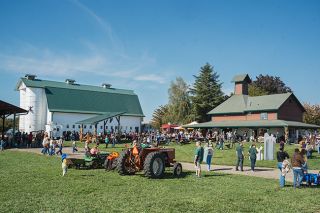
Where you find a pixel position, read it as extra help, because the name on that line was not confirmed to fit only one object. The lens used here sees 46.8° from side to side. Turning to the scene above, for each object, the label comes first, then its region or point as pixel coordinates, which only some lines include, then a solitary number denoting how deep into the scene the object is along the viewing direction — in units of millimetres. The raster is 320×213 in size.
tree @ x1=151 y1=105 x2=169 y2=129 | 82938
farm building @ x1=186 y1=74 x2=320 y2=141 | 49656
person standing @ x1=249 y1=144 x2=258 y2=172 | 20188
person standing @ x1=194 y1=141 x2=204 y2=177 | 16922
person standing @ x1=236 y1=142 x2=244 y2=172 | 20578
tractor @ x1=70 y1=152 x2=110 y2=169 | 18938
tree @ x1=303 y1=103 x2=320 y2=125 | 72438
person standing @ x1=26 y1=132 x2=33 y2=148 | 38869
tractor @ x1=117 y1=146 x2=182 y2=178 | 15914
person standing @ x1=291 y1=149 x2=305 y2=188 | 14248
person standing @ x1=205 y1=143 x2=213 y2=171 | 20084
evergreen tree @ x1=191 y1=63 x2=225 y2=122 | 70938
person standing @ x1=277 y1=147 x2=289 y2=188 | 14481
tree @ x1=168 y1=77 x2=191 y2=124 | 78238
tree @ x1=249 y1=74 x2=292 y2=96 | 78938
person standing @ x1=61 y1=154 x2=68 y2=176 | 15648
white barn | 59688
